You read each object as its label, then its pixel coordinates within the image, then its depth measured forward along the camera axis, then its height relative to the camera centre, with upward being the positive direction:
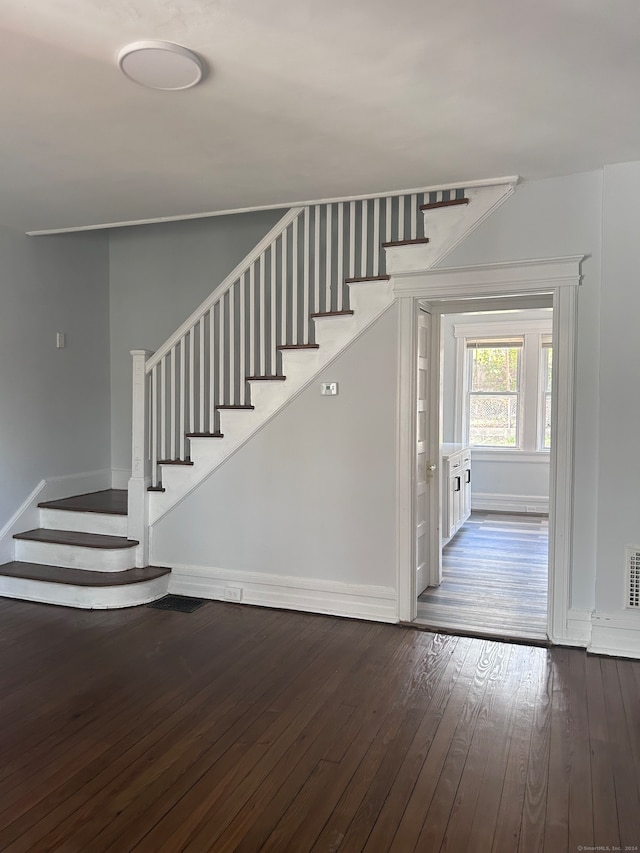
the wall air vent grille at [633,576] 3.54 -0.95
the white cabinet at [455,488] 6.09 -0.89
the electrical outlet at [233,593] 4.47 -1.35
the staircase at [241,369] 4.06 +0.23
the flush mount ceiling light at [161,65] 2.33 +1.27
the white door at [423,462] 4.41 -0.43
